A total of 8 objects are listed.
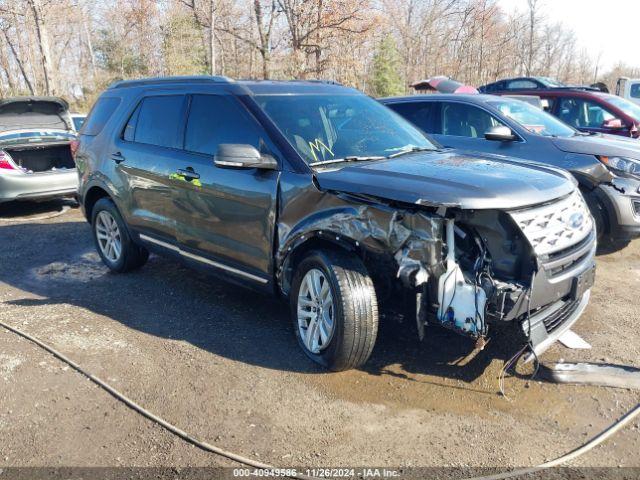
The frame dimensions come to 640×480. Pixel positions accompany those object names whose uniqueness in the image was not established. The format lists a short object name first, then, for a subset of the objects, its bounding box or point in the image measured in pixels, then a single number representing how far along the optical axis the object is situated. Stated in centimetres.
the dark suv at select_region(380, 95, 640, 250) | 601
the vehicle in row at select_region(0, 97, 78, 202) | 838
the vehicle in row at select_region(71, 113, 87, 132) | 1294
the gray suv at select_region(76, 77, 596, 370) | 315
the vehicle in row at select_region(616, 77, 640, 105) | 1783
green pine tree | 2789
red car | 922
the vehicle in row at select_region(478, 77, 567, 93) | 1389
